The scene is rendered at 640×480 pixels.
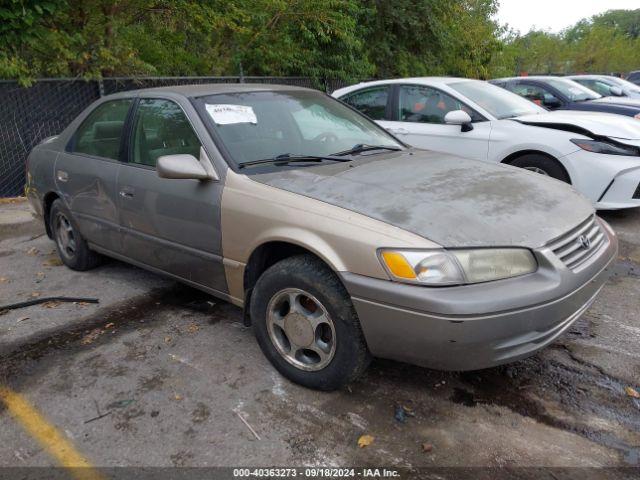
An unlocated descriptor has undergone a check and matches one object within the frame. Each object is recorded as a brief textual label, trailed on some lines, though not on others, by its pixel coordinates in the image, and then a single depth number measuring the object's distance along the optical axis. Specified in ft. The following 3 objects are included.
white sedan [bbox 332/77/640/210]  18.04
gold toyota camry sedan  7.94
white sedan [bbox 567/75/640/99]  39.65
